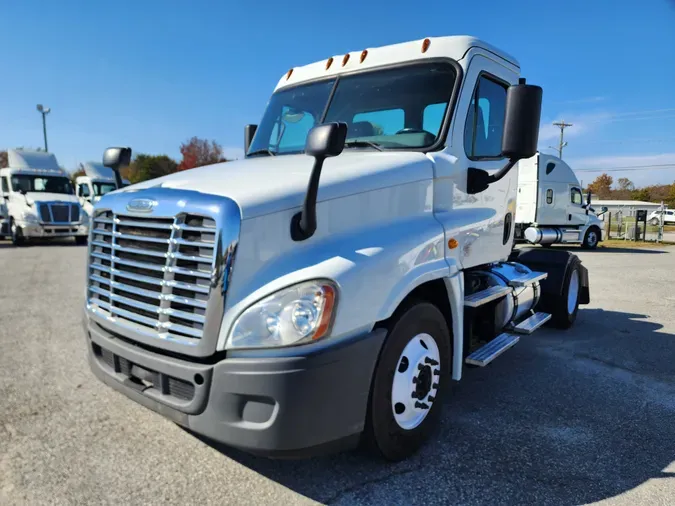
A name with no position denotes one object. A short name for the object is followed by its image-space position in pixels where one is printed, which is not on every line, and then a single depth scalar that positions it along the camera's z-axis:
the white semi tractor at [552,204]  17.67
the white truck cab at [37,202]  17.27
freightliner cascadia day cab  2.39
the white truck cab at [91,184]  22.08
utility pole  53.92
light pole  33.43
